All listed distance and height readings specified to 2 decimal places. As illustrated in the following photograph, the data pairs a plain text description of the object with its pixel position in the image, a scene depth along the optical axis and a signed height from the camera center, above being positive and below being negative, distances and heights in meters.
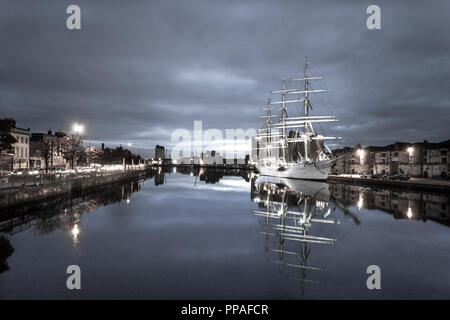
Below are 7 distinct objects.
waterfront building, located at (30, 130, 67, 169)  73.09 +3.99
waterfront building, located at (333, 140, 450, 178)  68.69 -0.10
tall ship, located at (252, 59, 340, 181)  68.94 -0.55
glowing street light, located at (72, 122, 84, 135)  43.19 +5.90
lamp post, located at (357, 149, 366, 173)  94.81 +0.58
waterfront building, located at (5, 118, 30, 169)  63.67 +3.77
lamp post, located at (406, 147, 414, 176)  75.86 +0.07
